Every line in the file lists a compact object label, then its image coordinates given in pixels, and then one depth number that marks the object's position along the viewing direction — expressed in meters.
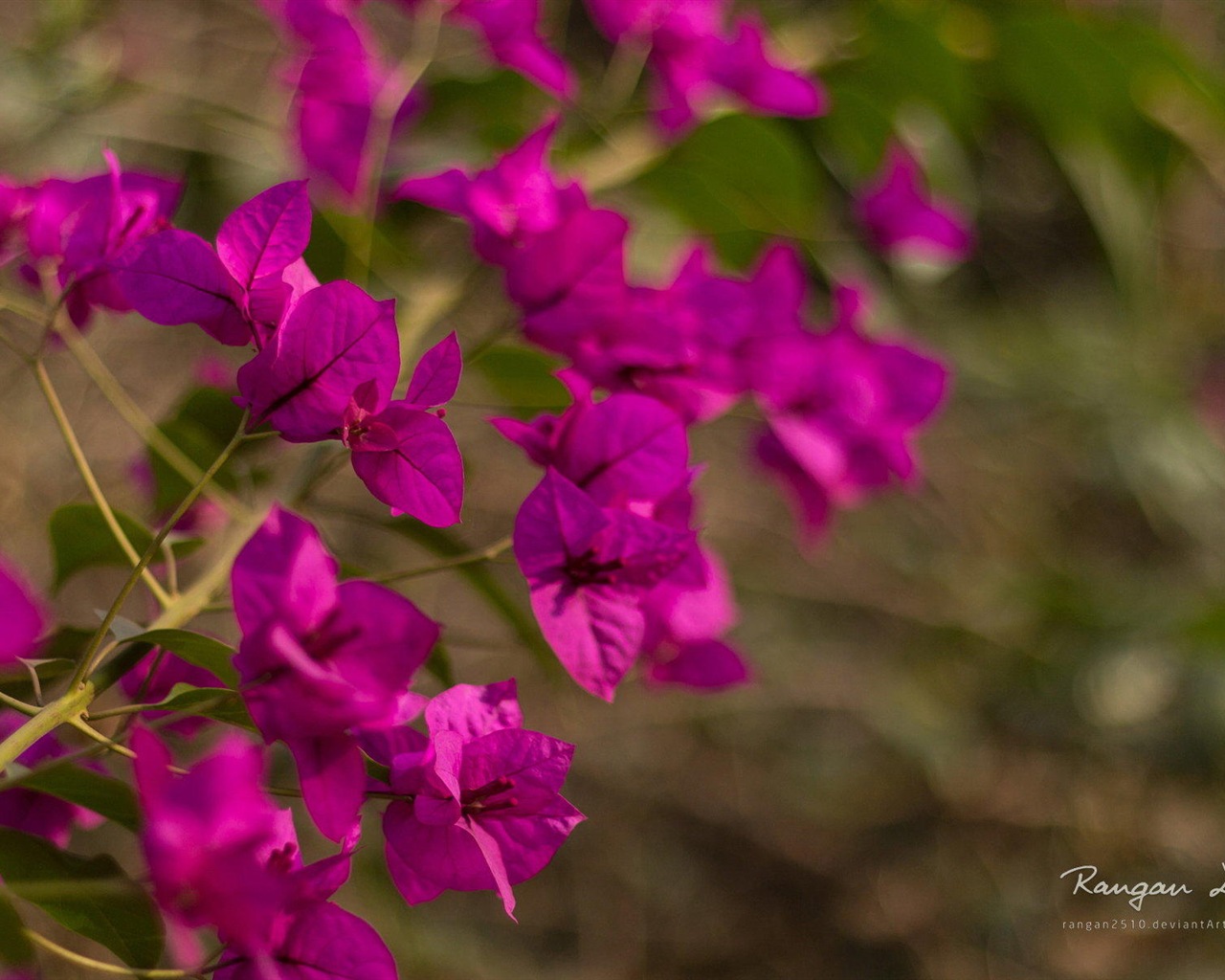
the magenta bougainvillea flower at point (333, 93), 1.54
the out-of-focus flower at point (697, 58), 1.59
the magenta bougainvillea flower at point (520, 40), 1.55
